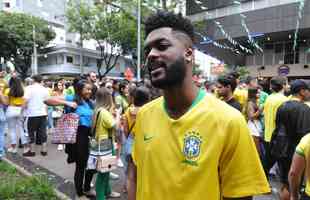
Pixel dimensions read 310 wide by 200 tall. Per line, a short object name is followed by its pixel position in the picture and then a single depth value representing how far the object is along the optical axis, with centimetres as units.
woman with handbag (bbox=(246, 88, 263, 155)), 414
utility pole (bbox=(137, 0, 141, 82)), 1303
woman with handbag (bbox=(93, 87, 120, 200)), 310
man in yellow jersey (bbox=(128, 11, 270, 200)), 99
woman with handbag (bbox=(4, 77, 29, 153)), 506
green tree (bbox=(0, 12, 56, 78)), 2533
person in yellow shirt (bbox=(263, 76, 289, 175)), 384
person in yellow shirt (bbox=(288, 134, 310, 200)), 155
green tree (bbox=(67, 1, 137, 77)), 1980
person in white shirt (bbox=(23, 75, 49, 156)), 507
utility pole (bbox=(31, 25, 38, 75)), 2544
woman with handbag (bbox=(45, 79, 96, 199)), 328
